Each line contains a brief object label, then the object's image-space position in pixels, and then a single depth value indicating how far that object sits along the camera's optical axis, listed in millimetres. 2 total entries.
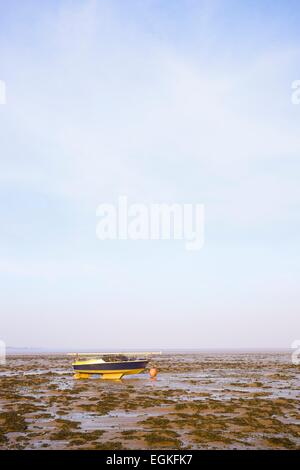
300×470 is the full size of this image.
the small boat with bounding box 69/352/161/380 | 42438
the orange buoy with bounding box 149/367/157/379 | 44594
